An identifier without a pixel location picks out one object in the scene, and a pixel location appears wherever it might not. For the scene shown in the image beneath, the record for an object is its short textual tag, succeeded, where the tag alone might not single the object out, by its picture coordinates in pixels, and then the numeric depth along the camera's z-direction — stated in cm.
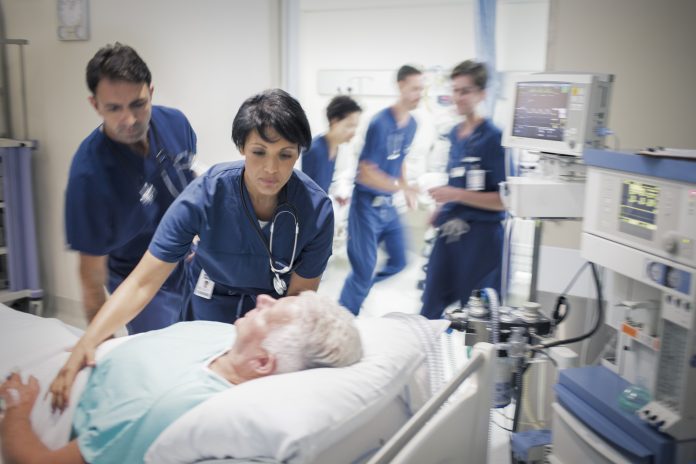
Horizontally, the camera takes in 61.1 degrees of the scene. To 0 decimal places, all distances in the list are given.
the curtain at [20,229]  214
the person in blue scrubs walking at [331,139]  253
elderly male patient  121
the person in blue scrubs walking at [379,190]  274
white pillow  99
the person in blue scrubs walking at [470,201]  243
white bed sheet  134
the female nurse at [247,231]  143
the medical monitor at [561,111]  187
